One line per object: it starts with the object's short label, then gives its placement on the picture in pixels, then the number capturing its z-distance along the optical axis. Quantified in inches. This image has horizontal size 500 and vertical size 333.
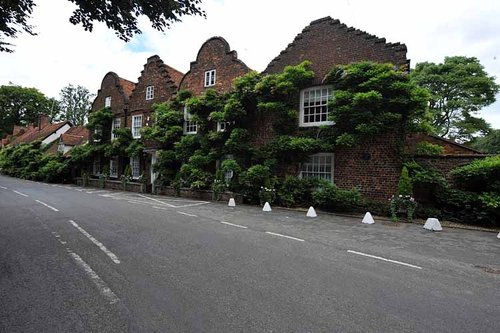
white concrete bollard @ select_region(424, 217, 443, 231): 341.1
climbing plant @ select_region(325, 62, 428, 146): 439.8
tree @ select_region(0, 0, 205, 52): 237.3
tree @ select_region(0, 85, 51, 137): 2293.3
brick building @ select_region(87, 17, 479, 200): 477.1
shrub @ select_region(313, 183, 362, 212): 446.9
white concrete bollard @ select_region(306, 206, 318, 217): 426.0
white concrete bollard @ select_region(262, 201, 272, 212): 467.2
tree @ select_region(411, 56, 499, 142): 923.4
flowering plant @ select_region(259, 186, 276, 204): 518.3
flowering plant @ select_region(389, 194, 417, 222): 398.3
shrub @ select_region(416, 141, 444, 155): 439.8
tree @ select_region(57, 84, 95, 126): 2532.0
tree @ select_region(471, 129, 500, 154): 1182.3
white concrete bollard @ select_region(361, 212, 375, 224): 382.3
